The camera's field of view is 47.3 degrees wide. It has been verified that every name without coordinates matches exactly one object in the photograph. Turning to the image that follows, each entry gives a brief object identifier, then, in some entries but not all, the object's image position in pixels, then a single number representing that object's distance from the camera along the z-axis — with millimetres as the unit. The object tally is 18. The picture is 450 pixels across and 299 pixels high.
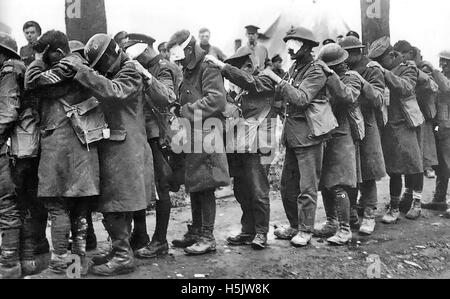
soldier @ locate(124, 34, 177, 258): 5113
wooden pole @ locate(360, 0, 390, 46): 7688
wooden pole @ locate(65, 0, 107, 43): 5914
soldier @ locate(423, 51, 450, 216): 7266
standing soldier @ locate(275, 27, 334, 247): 5375
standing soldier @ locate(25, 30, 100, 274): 4332
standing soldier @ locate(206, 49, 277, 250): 5461
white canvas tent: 11898
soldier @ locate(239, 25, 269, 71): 9503
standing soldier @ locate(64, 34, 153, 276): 4496
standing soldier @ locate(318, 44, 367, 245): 5711
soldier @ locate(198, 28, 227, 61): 9180
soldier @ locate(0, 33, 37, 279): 4383
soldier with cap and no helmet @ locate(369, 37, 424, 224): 6570
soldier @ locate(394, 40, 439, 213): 6875
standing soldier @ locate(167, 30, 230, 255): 5102
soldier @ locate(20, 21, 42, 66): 6594
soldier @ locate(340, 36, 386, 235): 6113
